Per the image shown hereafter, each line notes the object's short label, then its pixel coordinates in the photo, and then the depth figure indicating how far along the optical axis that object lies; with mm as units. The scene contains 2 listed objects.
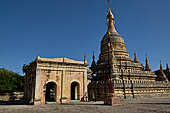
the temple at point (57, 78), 20469
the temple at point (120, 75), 24984
